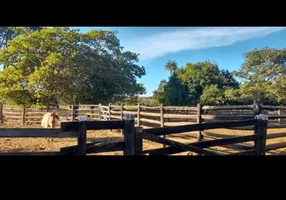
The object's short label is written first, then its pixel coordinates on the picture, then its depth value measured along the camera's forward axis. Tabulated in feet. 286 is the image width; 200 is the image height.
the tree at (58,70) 47.26
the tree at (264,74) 66.49
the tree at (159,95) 64.85
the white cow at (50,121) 28.91
